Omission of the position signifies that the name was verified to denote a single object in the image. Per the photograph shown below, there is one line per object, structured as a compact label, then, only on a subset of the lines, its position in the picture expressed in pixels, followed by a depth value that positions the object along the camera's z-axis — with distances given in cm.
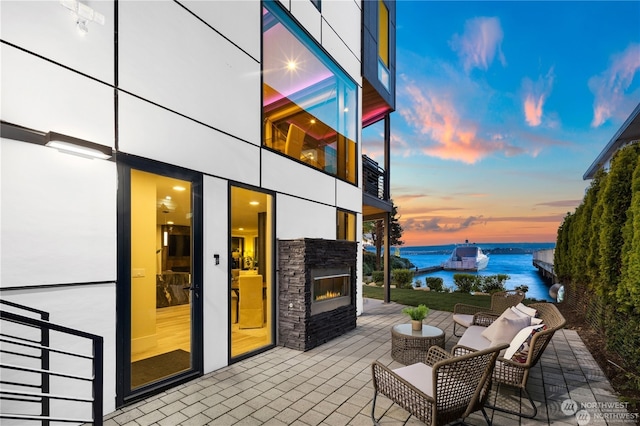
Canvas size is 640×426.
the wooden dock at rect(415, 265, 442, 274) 2722
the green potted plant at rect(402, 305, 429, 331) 452
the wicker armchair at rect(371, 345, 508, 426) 236
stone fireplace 501
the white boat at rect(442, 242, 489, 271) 2914
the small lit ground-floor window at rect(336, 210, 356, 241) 755
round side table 421
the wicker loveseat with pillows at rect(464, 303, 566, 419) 297
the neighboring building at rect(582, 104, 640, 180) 1089
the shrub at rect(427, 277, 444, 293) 1274
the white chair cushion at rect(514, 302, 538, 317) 412
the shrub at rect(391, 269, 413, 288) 1351
